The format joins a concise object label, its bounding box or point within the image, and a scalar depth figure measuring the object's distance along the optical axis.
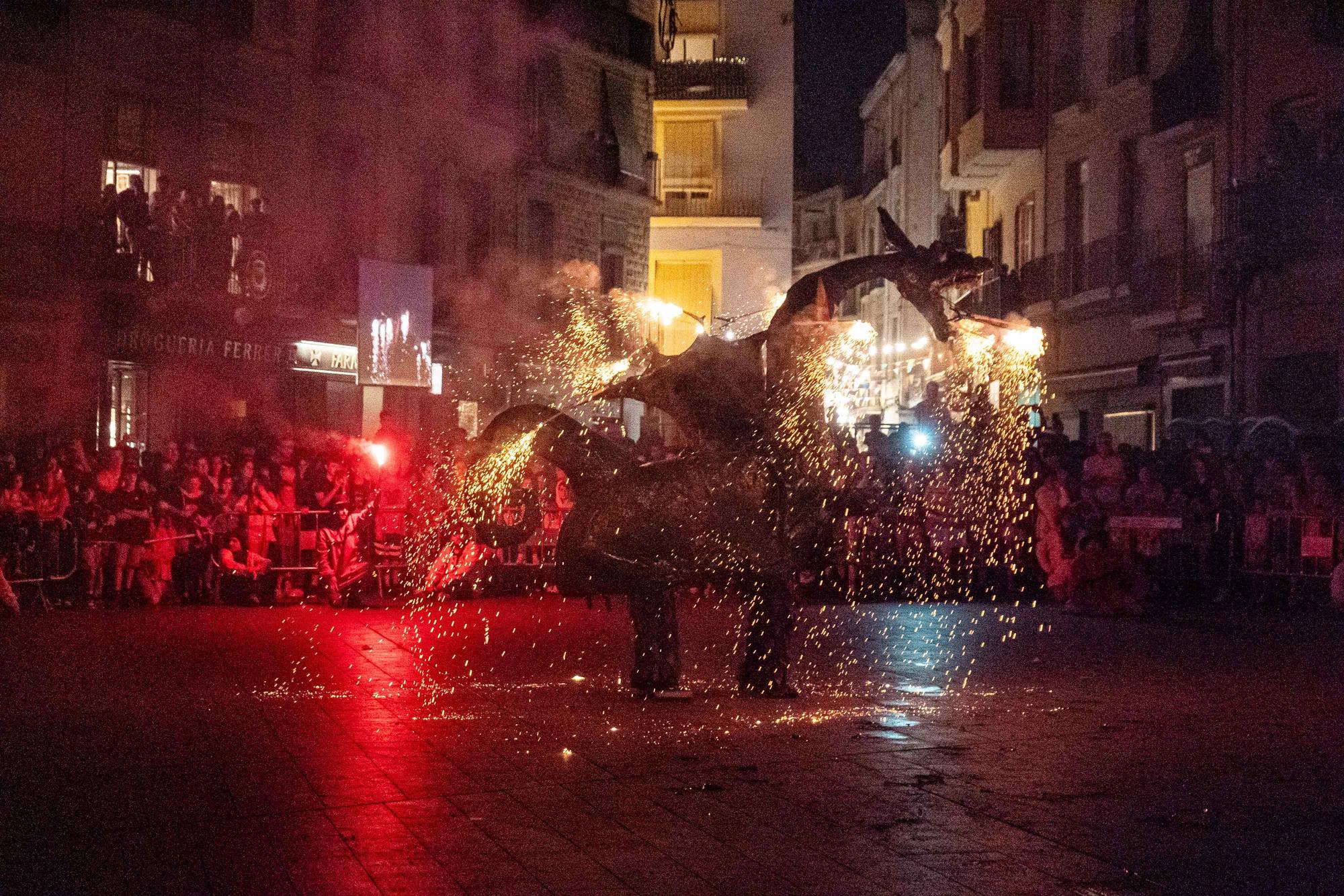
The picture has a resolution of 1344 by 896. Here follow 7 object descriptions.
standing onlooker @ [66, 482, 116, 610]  15.14
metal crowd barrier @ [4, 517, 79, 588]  14.62
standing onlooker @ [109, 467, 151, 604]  15.27
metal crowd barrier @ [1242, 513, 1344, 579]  15.48
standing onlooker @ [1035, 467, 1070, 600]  15.48
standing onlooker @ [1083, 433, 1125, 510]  16.62
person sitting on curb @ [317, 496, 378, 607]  15.55
